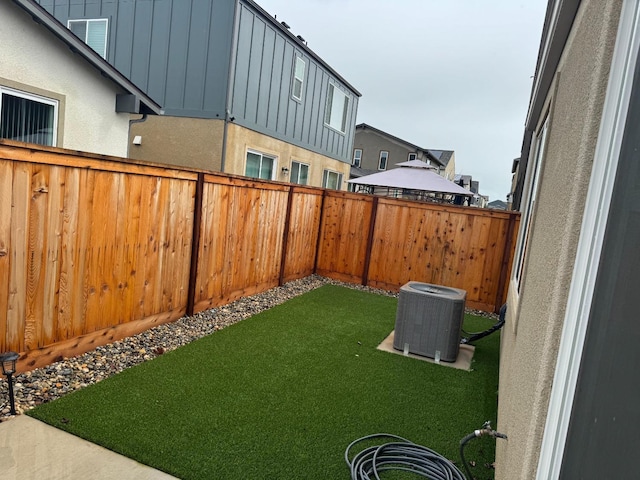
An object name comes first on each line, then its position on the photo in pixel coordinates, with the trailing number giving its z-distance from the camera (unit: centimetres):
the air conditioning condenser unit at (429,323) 480
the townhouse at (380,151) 3188
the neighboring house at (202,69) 901
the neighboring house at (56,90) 554
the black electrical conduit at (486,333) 505
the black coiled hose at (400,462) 269
